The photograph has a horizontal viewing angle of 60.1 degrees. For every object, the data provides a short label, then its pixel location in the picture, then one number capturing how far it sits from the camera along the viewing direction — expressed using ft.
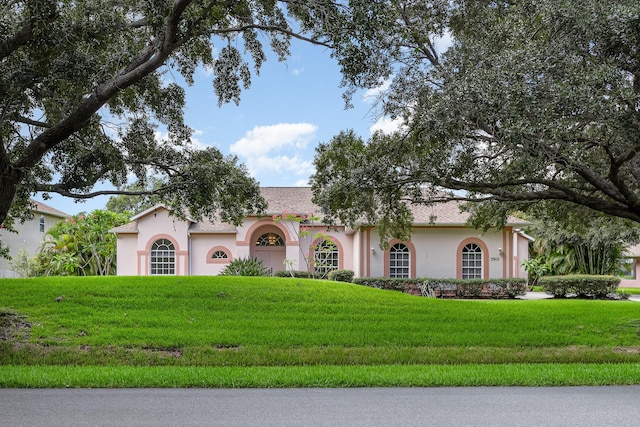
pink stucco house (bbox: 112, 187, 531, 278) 88.07
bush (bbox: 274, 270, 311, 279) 87.45
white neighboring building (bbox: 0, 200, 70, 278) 122.24
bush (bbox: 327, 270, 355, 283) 85.76
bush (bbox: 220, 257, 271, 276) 71.05
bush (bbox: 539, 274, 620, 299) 87.15
